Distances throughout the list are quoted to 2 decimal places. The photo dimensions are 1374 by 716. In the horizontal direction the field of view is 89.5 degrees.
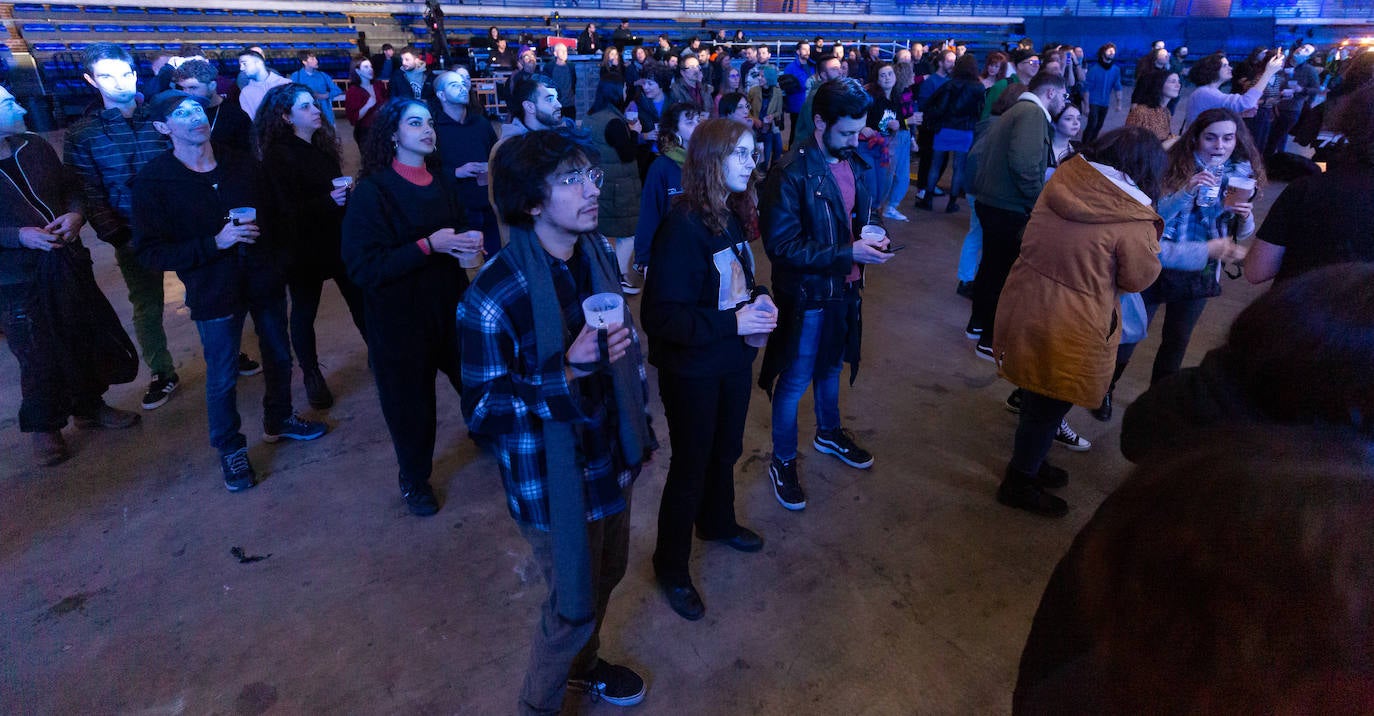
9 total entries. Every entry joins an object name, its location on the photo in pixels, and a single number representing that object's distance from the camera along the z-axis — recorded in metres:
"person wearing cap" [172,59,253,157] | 4.44
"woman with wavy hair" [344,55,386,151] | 7.43
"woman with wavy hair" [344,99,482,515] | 2.79
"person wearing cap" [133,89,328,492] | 3.06
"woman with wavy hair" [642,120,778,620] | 2.29
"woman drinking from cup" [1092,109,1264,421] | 3.18
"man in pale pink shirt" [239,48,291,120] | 5.34
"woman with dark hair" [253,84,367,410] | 3.53
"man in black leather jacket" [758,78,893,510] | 2.83
